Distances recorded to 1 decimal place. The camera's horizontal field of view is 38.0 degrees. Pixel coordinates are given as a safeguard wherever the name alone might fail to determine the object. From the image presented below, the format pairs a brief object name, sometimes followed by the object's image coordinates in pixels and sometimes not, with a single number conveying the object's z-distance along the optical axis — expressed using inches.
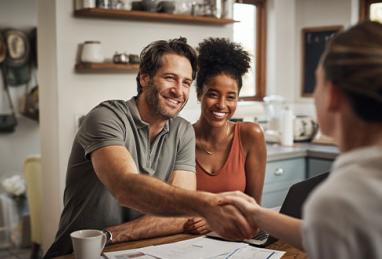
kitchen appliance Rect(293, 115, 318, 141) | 182.9
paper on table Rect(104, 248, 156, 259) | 66.8
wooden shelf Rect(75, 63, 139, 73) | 138.1
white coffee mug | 62.8
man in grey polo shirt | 65.5
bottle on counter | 176.9
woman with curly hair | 99.4
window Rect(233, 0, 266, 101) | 199.6
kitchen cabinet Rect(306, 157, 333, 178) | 161.8
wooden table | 69.0
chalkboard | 196.9
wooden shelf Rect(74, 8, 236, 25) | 137.7
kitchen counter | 157.9
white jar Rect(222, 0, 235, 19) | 165.9
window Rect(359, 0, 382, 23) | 189.0
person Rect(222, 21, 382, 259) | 33.6
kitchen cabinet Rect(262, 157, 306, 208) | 156.7
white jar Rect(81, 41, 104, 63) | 138.0
